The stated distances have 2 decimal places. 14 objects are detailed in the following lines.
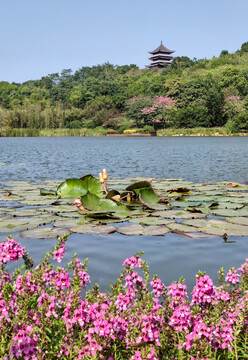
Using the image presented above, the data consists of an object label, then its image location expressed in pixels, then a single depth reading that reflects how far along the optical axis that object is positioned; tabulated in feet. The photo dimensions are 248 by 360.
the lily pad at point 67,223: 16.90
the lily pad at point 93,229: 15.92
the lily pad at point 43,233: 15.02
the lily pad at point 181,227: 16.04
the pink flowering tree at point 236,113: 147.74
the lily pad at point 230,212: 18.85
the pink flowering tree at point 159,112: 170.71
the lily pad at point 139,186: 21.86
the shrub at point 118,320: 5.54
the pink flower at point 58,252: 6.70
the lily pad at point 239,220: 17.27
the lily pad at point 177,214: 18.35
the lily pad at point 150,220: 17.33
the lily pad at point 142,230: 15.80
